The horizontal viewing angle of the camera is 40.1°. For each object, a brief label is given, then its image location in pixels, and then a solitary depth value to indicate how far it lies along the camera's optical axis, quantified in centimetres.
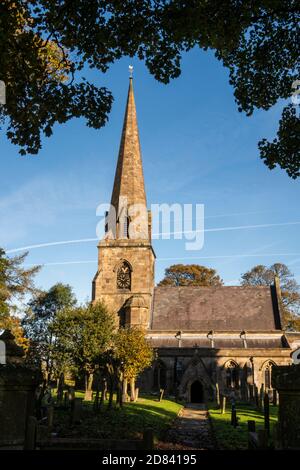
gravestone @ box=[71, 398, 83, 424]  1285
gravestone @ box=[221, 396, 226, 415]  2020
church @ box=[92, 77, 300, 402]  3222
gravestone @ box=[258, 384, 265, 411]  2134
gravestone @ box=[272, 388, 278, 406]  2499
